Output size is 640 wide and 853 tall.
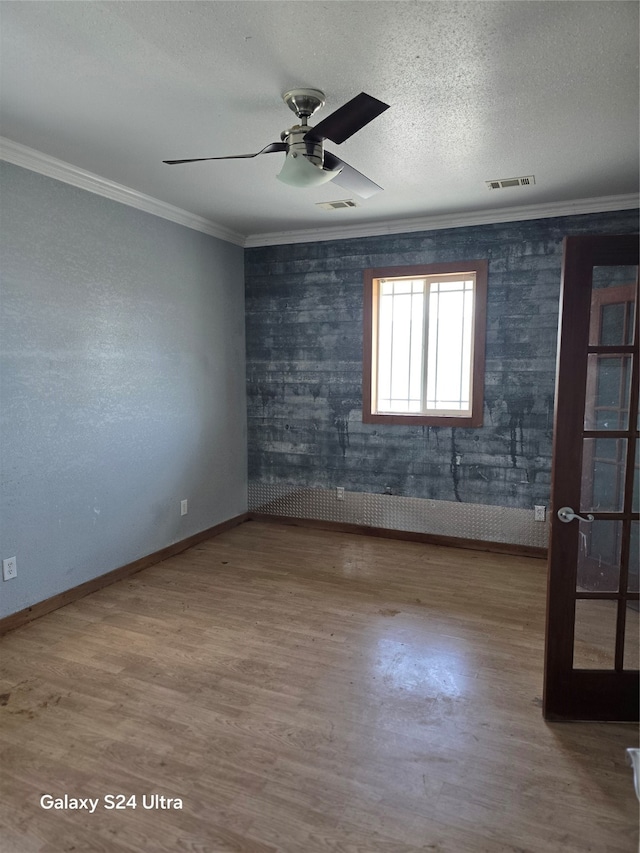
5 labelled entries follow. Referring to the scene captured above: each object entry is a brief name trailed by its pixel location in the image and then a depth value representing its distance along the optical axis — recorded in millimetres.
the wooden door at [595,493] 2084
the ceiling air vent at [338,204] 3918
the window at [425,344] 4391
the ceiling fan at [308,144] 2145
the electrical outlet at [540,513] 4266
